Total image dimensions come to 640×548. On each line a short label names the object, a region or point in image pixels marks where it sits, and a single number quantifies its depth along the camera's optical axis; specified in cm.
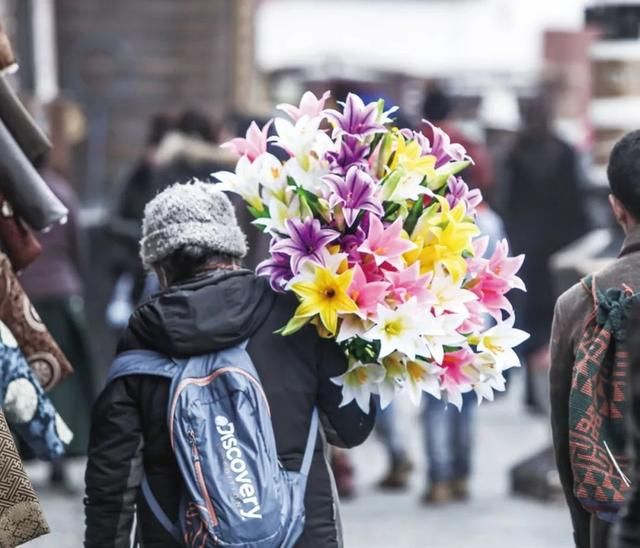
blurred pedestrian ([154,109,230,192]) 1731
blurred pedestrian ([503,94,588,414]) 2297
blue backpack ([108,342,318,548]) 852
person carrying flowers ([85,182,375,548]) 887
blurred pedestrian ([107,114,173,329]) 1887
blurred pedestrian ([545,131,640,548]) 916
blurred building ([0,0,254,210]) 2711
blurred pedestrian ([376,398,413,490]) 1906
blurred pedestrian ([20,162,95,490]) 1844
